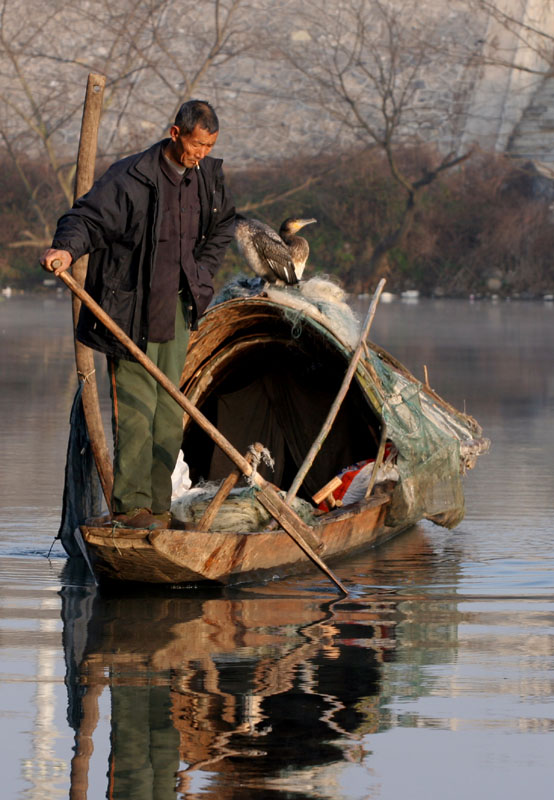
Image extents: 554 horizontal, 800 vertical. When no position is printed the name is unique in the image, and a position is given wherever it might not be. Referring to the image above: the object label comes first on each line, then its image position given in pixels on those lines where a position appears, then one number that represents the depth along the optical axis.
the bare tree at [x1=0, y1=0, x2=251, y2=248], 66.75
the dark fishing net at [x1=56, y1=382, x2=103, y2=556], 16.70
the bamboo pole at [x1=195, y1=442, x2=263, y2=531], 15.02
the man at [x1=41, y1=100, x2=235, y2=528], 14.28
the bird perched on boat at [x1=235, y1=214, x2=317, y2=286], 18.53
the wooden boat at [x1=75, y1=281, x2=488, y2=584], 14.70
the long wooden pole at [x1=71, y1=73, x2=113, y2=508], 16.09
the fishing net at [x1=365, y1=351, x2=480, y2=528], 17.56
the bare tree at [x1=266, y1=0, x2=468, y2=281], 73.62
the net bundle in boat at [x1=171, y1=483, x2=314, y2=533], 16.42
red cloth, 18.31
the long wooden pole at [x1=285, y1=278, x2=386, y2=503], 15.97
